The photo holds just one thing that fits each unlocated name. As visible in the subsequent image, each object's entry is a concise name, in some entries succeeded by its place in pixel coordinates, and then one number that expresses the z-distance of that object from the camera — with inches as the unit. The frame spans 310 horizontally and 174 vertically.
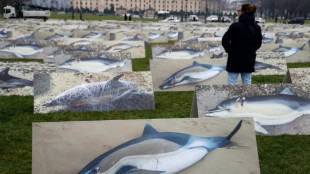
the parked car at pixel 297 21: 2448.3
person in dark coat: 248.7
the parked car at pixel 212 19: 2743.6
